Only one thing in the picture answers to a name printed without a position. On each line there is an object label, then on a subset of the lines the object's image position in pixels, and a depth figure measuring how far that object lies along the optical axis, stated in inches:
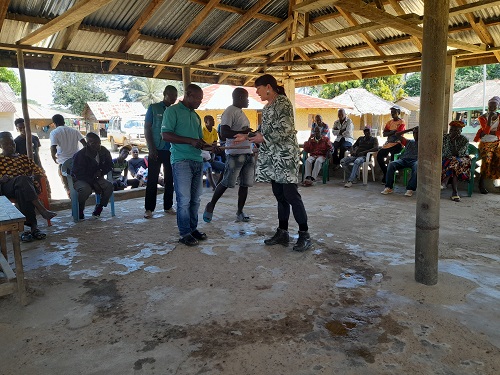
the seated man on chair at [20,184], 165.8
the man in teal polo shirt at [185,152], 151.9
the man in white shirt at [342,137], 343.0
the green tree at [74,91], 1704.0
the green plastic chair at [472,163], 253.9
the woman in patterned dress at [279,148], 143.2
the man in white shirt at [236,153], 176.7
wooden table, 101.3
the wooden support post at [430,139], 106.7
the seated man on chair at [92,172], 198.8
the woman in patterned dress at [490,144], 255.1
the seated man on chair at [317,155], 316.8
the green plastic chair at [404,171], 281.6
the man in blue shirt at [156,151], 194.9
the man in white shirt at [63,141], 227.3
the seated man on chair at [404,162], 268.8
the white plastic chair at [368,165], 310.2
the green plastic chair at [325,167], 323.6
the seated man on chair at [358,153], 306.7
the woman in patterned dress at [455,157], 247.4
